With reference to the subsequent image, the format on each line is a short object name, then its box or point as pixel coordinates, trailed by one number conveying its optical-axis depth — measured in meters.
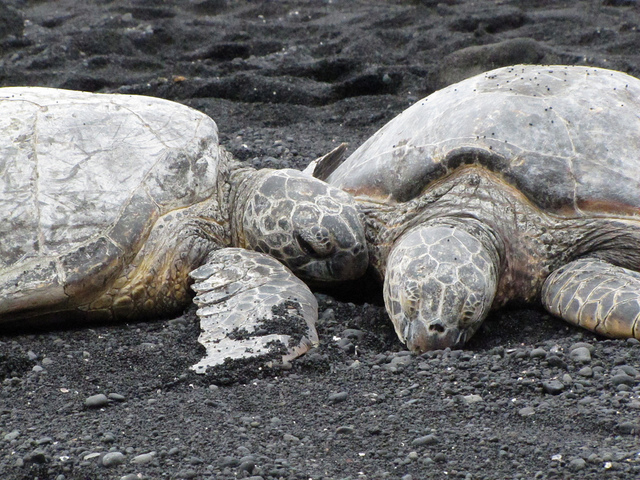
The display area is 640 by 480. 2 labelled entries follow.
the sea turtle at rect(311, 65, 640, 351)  6.44
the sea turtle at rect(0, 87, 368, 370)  6.80
